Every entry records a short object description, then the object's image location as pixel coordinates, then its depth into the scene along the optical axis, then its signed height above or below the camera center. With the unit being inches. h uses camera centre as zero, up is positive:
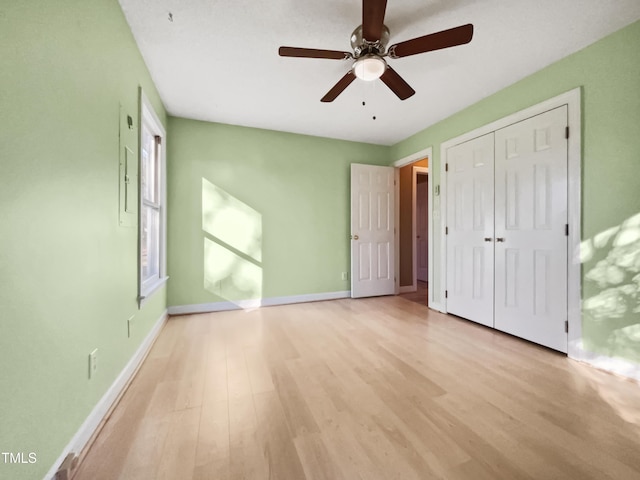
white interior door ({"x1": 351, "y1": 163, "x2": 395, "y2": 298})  155.6 +4.9
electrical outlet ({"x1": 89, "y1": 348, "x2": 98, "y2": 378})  50.3 -25.1
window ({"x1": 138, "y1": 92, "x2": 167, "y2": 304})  101.8 +14.9
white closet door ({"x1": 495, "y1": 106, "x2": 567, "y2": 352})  83.9 +3.4
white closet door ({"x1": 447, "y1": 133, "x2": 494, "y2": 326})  106.6 +4.1
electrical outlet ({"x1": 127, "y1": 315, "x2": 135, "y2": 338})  71.4 -25.1
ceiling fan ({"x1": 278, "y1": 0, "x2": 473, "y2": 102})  55.1 +47.3
